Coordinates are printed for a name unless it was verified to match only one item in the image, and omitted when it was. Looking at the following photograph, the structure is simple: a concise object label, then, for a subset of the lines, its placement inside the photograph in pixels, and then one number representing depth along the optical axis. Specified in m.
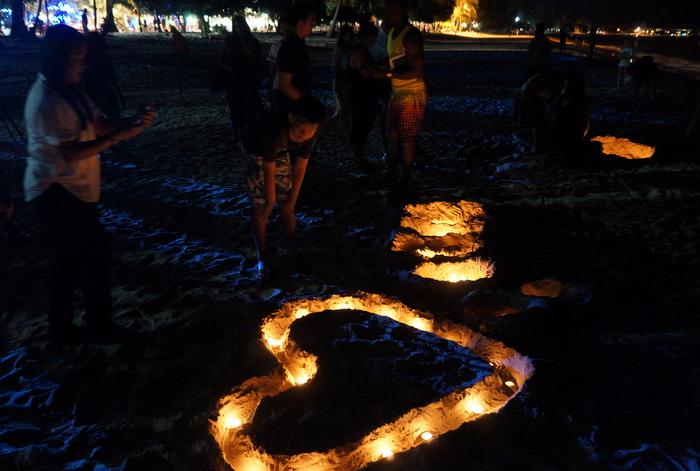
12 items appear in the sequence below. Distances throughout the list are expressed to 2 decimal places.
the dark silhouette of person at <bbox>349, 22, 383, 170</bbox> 5.68
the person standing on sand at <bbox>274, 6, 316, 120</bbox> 3.70
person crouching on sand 3.08
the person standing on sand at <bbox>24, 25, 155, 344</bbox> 2.35
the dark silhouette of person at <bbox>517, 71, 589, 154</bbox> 6.22
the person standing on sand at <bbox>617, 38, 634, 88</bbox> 12.66
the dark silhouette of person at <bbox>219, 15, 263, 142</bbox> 5.05
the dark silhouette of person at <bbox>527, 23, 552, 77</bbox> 10.20
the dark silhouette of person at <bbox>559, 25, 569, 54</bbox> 21.67
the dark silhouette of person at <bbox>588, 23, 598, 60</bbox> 21.33
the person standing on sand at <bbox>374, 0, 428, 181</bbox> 4.42
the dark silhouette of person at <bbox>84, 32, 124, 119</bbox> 6.55
